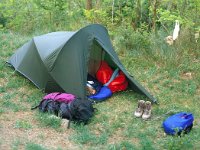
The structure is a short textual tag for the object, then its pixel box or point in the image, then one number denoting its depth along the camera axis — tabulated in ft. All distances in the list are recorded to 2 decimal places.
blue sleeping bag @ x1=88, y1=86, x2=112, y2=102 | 20.57
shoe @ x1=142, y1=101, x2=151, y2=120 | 18.85
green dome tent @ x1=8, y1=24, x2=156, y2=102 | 20.24
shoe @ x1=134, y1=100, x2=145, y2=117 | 19.07
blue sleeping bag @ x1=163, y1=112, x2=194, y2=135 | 17.06
